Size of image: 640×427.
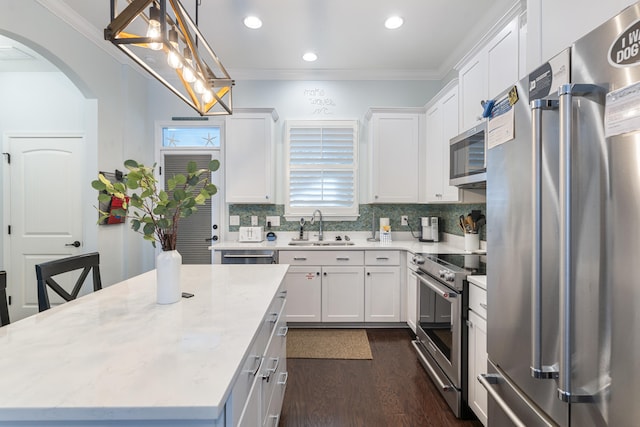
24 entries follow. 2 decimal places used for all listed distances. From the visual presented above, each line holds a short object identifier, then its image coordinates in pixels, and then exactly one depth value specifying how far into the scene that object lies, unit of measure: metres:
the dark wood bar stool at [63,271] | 1.46
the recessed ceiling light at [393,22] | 2.74
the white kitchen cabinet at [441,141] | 2.79
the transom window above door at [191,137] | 3.93
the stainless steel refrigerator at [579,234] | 0.71
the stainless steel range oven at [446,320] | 1.90
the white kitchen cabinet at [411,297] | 2.91
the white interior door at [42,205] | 3.39
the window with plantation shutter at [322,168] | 3.81
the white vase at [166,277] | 1.33
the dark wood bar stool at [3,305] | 1.24
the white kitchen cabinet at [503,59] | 1.80
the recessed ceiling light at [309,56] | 3.40
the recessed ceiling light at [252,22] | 2.75
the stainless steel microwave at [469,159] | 2.02
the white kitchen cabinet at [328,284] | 3.27
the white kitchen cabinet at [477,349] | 1.70
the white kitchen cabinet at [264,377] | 0.87
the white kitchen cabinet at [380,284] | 3.27
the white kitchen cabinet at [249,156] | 3.56
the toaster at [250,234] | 3.62
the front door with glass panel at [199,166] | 3.88
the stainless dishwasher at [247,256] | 3.27
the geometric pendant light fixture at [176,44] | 1.06
